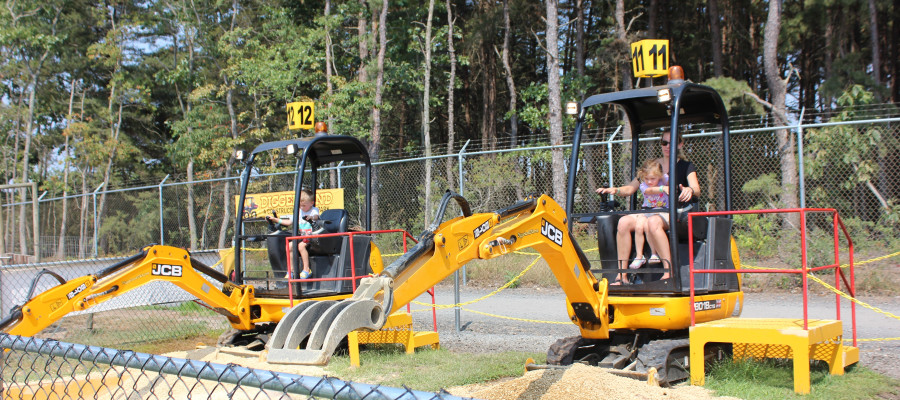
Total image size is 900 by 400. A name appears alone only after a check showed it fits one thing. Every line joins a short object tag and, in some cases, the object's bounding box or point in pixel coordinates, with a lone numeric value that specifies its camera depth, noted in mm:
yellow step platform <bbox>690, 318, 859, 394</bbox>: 5742
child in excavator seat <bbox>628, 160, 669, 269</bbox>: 6686
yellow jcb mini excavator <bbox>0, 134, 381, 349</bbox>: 7512
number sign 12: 9898
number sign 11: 7102
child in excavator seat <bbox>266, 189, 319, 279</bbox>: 9273
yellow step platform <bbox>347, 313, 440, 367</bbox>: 8258
